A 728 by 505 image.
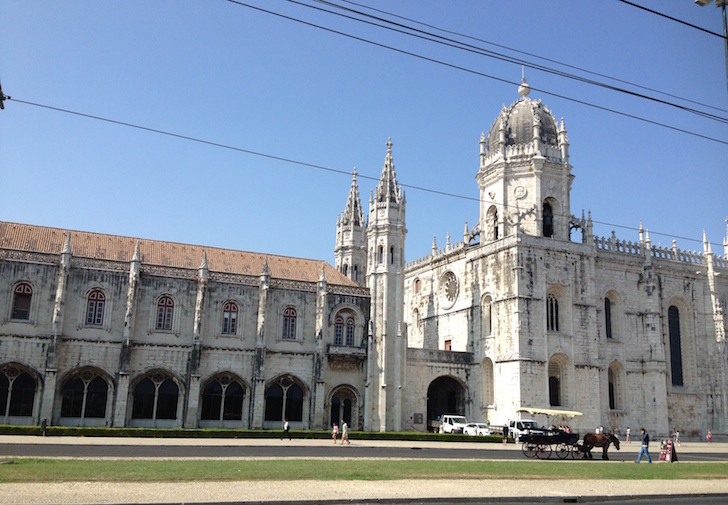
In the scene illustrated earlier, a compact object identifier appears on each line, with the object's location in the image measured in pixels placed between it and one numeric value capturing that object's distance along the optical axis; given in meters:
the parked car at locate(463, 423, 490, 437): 46.13
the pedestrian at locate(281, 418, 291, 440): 39.00
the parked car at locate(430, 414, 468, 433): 48.84
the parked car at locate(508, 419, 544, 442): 43.88
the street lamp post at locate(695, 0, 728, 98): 17.63
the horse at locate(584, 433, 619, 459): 29.80
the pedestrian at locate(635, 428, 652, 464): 28.60
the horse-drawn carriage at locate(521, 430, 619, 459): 29.83
